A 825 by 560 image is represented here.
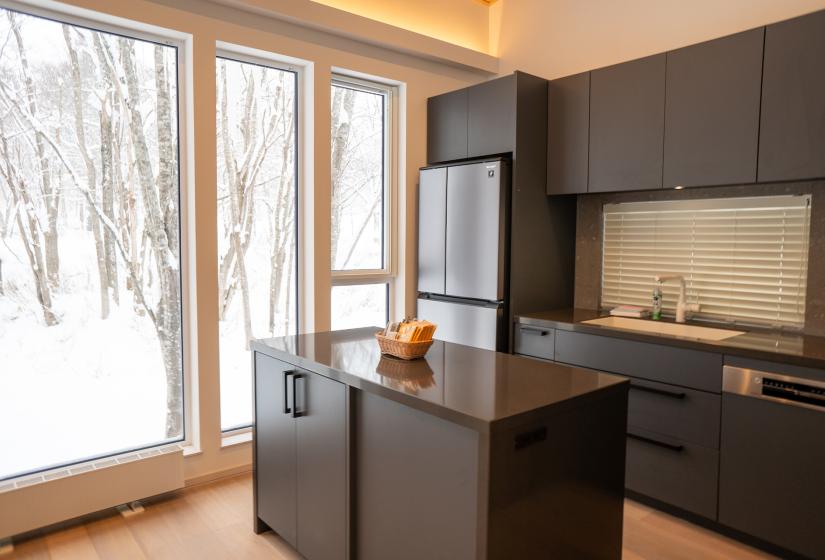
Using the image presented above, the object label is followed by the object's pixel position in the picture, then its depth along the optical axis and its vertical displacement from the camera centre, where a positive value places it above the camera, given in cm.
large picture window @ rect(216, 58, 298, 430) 332 +17
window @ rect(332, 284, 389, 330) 382 -43
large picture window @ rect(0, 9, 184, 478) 267 -2
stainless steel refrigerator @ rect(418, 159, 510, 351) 342 -3
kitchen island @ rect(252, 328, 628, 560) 152 -66
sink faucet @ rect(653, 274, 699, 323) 323 -34
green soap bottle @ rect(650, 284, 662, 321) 332 -35
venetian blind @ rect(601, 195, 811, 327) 285 -4
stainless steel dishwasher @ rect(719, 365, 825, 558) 226 -90
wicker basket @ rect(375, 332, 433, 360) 212 -40
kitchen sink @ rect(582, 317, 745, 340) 287 -45
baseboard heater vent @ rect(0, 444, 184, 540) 252 -119
